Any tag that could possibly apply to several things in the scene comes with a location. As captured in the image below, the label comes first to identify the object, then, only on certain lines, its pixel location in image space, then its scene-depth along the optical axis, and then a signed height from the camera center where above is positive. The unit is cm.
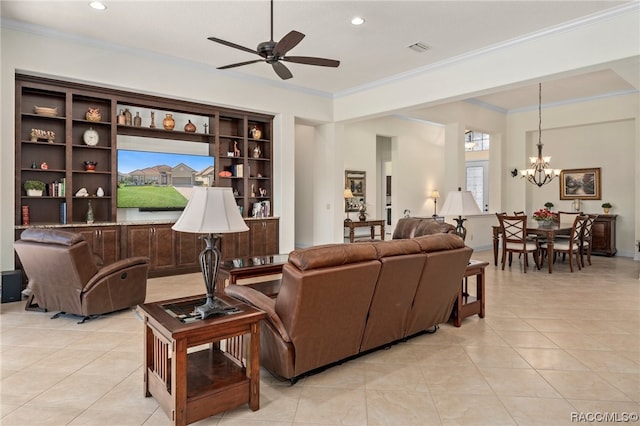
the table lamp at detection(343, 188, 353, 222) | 881 +31
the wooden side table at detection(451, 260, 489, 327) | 385 -96
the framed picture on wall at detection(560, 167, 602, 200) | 880 +55
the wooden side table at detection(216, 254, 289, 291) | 382 -62
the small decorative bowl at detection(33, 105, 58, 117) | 505 +129
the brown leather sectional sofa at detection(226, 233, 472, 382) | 230 -61
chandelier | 804 +83
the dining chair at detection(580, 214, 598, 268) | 701 -54
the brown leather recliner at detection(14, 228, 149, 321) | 364 -67
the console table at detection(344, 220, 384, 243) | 856 -39
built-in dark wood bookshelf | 507 +101
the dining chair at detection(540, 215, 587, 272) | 655 -66
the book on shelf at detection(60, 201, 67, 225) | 521 -6
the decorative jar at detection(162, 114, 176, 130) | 616 +138
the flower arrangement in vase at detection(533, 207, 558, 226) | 706 -19
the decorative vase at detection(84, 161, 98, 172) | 549 +60
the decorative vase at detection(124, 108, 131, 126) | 579 +137
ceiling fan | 352 +153
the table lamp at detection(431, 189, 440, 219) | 1073 +32
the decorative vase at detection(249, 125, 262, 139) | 717 +140
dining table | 652 -43
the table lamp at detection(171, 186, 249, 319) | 228 -8
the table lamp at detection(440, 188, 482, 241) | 416 +3
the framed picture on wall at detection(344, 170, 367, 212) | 930 +49
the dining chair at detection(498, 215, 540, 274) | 663 -56
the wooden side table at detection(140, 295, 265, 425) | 198 -93
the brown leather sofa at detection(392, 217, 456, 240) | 477 -27
